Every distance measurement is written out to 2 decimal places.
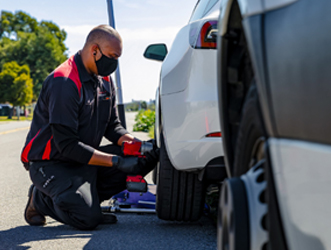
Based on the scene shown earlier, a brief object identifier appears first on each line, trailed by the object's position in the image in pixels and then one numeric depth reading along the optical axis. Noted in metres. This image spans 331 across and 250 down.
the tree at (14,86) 46.22
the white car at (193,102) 2.37
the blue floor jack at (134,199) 3.42
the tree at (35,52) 56.12
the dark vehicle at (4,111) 61.12
